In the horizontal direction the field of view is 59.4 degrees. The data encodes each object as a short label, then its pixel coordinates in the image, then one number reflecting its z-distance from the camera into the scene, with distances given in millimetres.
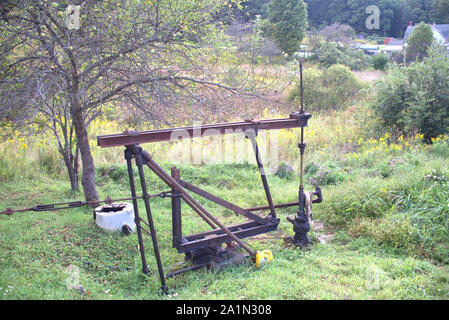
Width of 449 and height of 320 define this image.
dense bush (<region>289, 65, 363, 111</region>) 15297
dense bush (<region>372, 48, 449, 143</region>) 9078
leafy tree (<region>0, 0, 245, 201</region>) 4324
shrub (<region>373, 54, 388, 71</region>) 22188
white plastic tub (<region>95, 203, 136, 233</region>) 4930
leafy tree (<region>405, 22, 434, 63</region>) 22281
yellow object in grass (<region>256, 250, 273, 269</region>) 4094
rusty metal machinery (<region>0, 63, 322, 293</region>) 3498
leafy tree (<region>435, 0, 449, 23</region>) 31756
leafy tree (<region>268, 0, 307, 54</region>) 22719
